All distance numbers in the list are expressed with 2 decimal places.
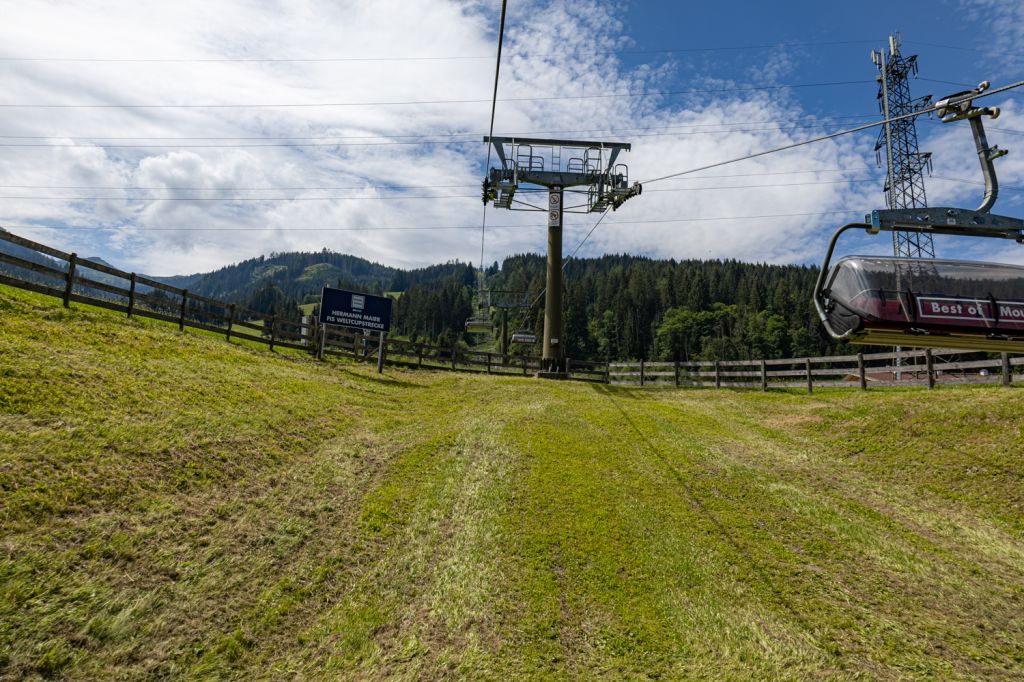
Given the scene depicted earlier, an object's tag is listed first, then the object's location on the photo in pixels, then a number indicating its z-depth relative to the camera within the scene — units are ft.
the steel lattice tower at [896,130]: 88.34
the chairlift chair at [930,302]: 28.84
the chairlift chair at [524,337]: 106.52
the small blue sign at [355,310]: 81.97
